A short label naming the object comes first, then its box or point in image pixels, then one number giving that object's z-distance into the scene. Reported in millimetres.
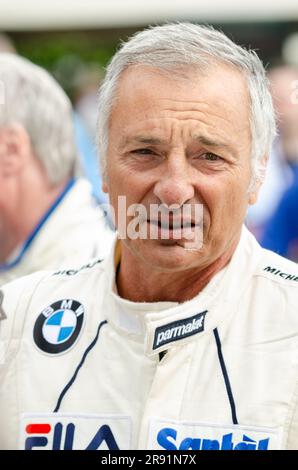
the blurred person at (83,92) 10075
